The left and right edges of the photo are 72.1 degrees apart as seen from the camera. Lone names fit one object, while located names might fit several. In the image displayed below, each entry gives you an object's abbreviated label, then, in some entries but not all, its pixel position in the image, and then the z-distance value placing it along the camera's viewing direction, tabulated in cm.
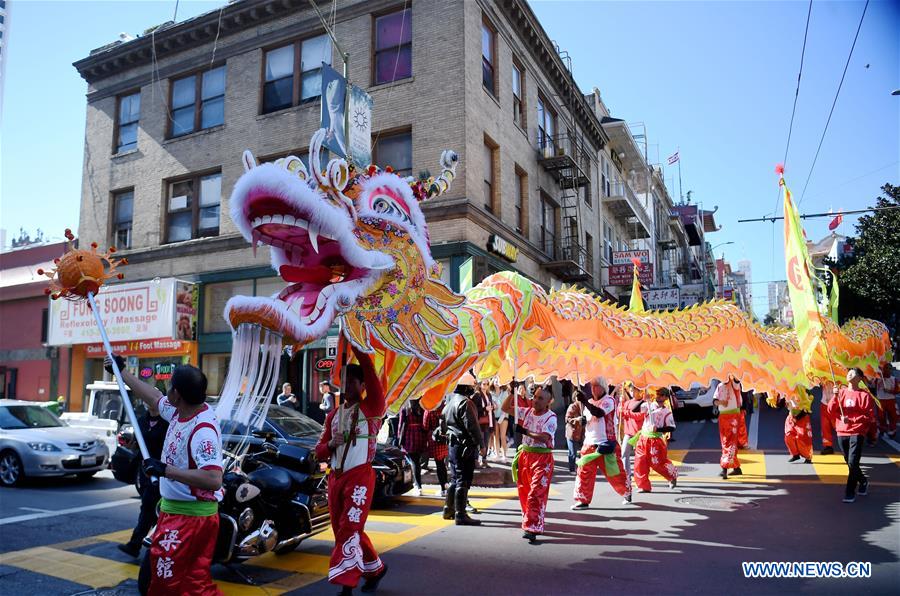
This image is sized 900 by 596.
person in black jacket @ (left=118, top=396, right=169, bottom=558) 544
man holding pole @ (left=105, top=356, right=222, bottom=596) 329
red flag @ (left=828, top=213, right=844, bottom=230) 1358
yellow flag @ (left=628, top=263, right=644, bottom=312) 1007
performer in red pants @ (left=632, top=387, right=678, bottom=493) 891
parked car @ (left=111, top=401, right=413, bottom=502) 778
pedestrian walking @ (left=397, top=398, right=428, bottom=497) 909
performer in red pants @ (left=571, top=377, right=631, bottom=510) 782
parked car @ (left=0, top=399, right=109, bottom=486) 988
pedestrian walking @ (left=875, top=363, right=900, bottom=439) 1463
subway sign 1541
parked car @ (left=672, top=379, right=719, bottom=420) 1875
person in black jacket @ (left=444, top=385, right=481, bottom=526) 725
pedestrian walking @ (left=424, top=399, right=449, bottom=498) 895
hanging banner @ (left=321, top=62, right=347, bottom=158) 1018
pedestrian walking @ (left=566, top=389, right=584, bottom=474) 875
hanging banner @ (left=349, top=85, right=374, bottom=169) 1089
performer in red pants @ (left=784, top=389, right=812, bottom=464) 1109
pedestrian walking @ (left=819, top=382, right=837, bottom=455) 1242
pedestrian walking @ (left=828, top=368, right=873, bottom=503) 771
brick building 1524
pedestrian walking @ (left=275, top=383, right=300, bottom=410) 1254
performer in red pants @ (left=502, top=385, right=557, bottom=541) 636
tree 1845
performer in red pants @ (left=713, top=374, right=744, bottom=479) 1021
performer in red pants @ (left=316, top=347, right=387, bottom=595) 454
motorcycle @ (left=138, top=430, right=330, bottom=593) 518
